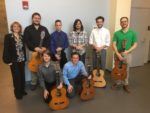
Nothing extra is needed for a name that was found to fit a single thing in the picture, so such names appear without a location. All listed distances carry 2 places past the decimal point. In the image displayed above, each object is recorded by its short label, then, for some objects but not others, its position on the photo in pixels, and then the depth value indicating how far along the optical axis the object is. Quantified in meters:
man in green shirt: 1.98
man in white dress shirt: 2.20
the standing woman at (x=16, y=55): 1.77
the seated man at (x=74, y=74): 1.86
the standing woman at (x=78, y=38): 2.19
